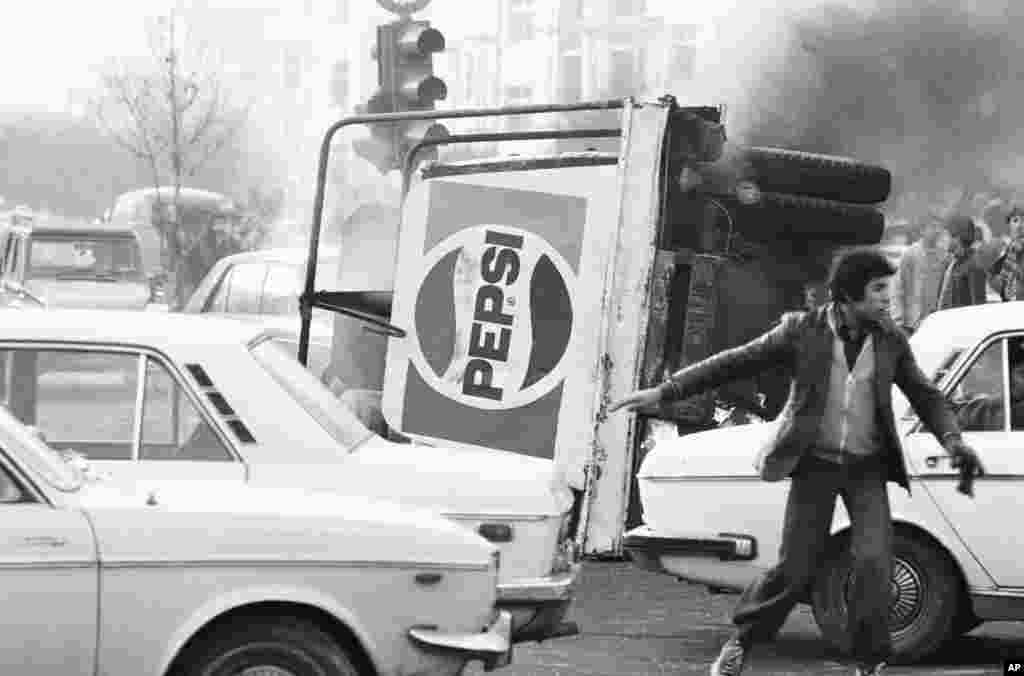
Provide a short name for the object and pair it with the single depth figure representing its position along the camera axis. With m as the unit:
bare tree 39.62
